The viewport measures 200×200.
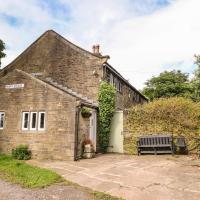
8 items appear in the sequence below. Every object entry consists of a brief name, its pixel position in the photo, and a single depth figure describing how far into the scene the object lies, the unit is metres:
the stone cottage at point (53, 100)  11.33
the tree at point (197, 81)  21.32
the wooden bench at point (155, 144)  12.10
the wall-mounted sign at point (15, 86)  12.69
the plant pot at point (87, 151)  11.52
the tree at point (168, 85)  28.74
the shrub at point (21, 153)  11.30
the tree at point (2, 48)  16.34
